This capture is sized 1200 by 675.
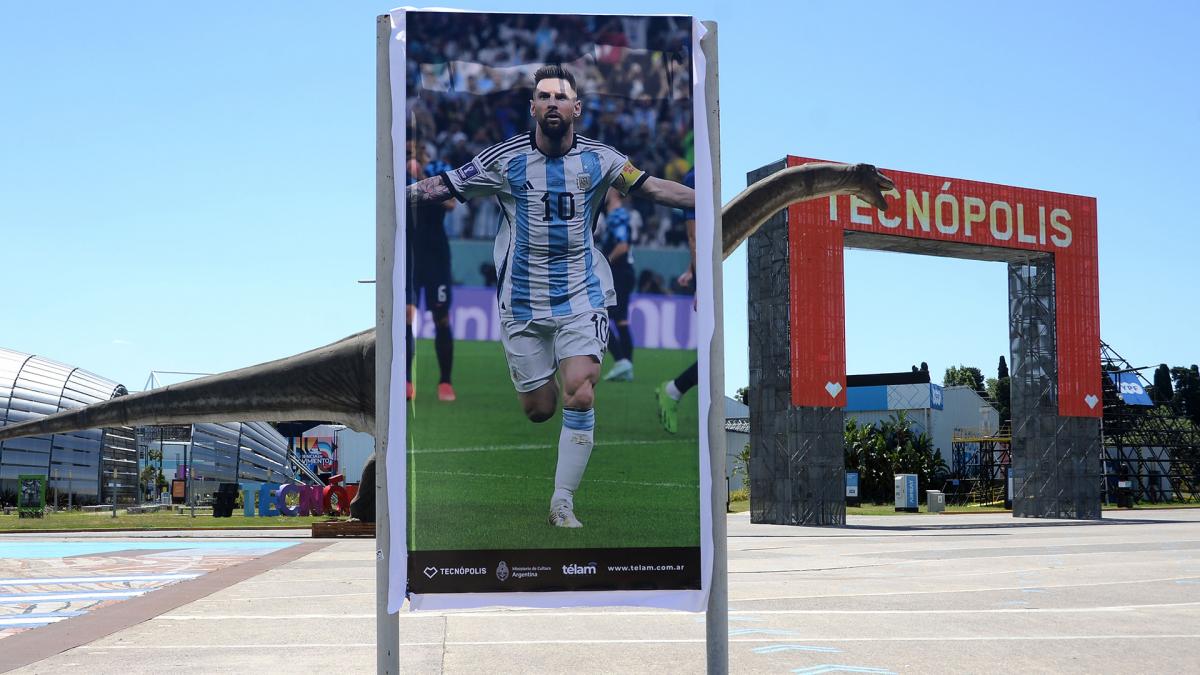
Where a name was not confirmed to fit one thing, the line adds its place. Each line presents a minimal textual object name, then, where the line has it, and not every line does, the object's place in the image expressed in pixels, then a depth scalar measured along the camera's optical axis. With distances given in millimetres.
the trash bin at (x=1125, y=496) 47719
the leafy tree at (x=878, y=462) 51469
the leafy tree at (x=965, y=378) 106875
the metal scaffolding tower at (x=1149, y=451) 50125
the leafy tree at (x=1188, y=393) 91981
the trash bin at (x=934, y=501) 43031
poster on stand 4355
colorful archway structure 32156
